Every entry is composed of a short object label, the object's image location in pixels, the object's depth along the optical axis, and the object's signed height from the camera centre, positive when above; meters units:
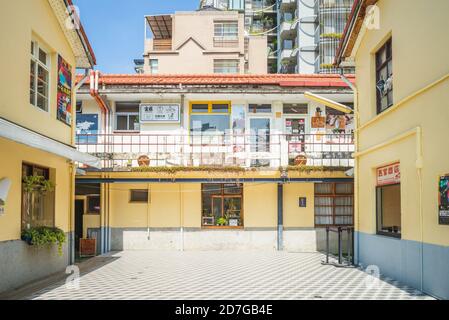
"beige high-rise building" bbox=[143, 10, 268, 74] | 34.59 +10.33
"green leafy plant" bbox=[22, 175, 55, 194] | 10.28 +0.16
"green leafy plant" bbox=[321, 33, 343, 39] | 38.66 +12.14
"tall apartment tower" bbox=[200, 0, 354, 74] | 38.91 +14.22
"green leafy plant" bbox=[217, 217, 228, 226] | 16.73 -1.00
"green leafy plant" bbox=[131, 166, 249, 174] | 15.61 +0.71
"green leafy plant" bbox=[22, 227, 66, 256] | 9.95 -0.93
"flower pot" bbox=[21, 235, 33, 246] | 9.89 -0.94
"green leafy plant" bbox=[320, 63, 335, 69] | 38.31 +9.72
